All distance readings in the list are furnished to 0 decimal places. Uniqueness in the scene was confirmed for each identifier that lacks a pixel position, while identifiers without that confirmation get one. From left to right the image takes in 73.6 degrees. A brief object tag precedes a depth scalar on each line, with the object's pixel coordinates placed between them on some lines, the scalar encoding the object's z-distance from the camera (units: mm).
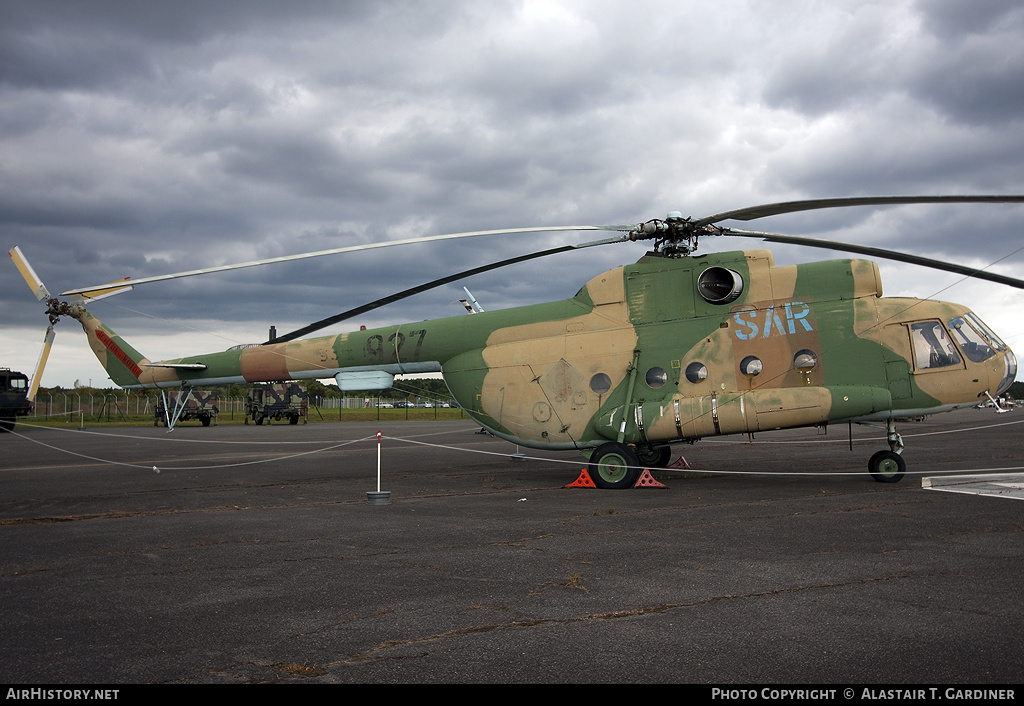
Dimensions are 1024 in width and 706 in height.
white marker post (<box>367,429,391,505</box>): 11250
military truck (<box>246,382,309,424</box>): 50688
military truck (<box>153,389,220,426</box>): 47612
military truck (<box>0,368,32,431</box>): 39781
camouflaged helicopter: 12195
